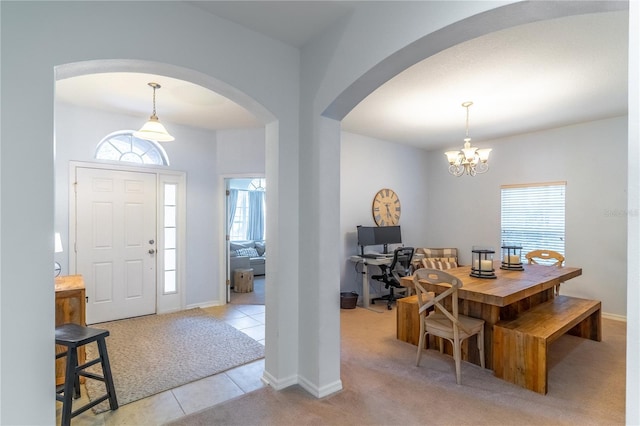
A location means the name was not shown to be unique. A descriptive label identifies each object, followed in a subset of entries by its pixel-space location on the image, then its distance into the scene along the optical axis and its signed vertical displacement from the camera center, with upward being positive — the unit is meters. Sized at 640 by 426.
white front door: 3.93 -0.42
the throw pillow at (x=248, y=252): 7.01 -0.99
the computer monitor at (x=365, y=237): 4.89 -0.43
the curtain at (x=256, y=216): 9.23 -0.17
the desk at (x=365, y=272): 4.66 -0.98
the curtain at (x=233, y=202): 8.89 +0.26
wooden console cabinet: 2.37 -0.78
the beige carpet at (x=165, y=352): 2.55 -1.47
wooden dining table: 2.51 -0.70
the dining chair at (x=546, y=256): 4.00 -0.63
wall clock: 5.36 +0.05
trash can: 4.66 -1.39
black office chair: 4.69 -0.96
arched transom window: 4.12 +0.86
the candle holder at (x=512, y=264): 3.50 -0.63
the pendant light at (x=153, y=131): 3.12 +0.82
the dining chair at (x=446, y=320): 2.57 -1.02
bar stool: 1.93 -1.05
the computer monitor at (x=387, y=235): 5.00 -0.42
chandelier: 3.63 +0.66
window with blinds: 4.67 -0.09
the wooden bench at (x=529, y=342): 2.42 -1.09
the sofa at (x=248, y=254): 6.25 -1.01
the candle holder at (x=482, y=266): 3.11 -0.58
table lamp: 2.40 -0.28
